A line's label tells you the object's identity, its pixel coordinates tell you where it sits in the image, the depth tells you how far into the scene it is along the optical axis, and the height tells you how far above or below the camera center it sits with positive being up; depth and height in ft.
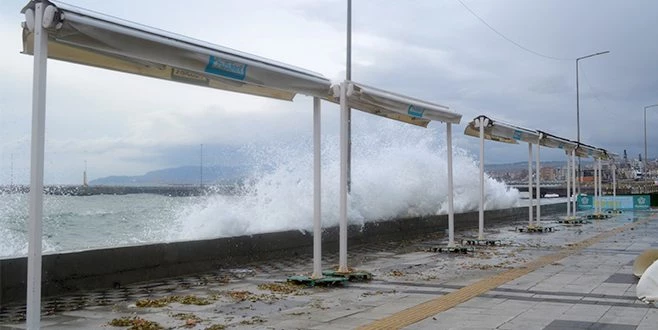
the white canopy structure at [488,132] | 52.34 +5.06
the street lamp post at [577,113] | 143.02 +17.00
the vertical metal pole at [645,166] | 224.33 +10.69
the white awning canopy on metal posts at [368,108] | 33.22 +4.75
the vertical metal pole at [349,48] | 62.49 +13.72
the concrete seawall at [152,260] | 26.71 -3.46
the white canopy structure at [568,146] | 69.53 +5.33
